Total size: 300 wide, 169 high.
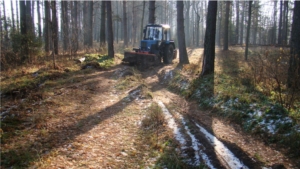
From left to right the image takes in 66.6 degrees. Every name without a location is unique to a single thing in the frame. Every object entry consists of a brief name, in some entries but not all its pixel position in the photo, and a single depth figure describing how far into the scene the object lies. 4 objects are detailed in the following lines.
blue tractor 15.02
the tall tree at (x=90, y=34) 23.09
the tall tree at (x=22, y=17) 12.91
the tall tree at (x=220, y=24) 41.53
